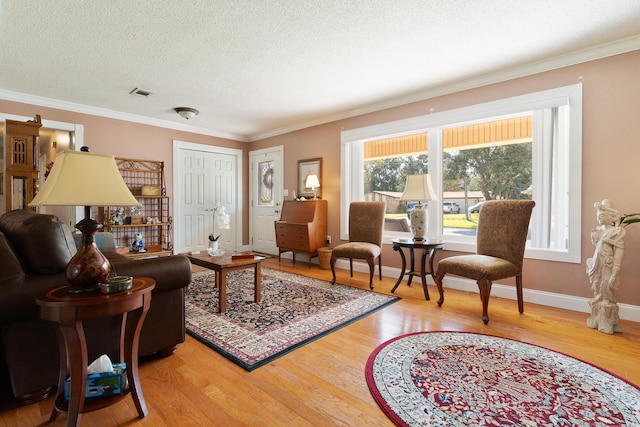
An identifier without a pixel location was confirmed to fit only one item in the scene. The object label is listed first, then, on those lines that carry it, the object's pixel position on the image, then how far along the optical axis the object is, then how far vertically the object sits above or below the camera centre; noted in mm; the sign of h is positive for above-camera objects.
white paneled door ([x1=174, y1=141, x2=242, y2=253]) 5387 +296
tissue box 1376 -814
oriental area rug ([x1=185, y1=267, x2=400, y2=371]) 2105 -937
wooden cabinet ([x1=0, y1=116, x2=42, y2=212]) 3074 +492
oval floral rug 1396 -961
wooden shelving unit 4535 -76
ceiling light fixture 4422 +1439
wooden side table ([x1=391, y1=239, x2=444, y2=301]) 3147 -425
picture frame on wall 5008 +618
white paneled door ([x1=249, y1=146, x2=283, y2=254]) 5859 +273
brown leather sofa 1392 -387
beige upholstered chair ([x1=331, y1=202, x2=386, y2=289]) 3545 -330
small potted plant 3145 -174
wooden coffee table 2689 -518
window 2934 +554
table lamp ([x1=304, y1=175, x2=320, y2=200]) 4934 +438
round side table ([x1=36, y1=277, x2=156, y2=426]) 1197 -520
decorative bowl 1334 -342
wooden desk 4660 -297
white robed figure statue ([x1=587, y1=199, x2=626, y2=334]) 2293 -460
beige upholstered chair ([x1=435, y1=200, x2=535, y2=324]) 2539 -391
